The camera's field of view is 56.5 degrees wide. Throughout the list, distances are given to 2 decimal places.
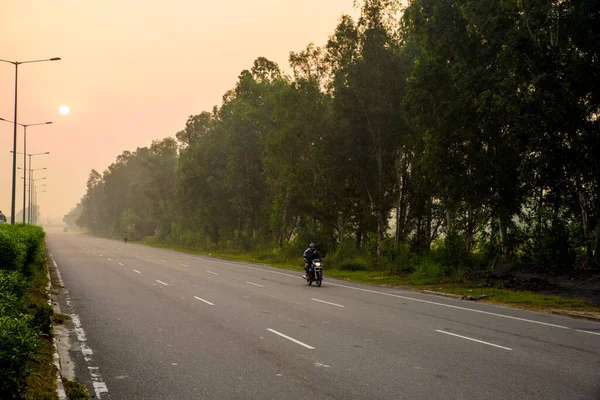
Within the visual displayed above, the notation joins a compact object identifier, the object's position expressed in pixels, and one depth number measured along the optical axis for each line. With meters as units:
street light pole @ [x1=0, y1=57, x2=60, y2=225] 35.39
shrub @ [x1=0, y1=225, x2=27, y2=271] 15.01
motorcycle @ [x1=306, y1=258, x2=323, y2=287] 23.44
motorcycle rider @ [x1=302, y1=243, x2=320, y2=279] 23.67
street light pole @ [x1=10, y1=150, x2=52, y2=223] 62.12
